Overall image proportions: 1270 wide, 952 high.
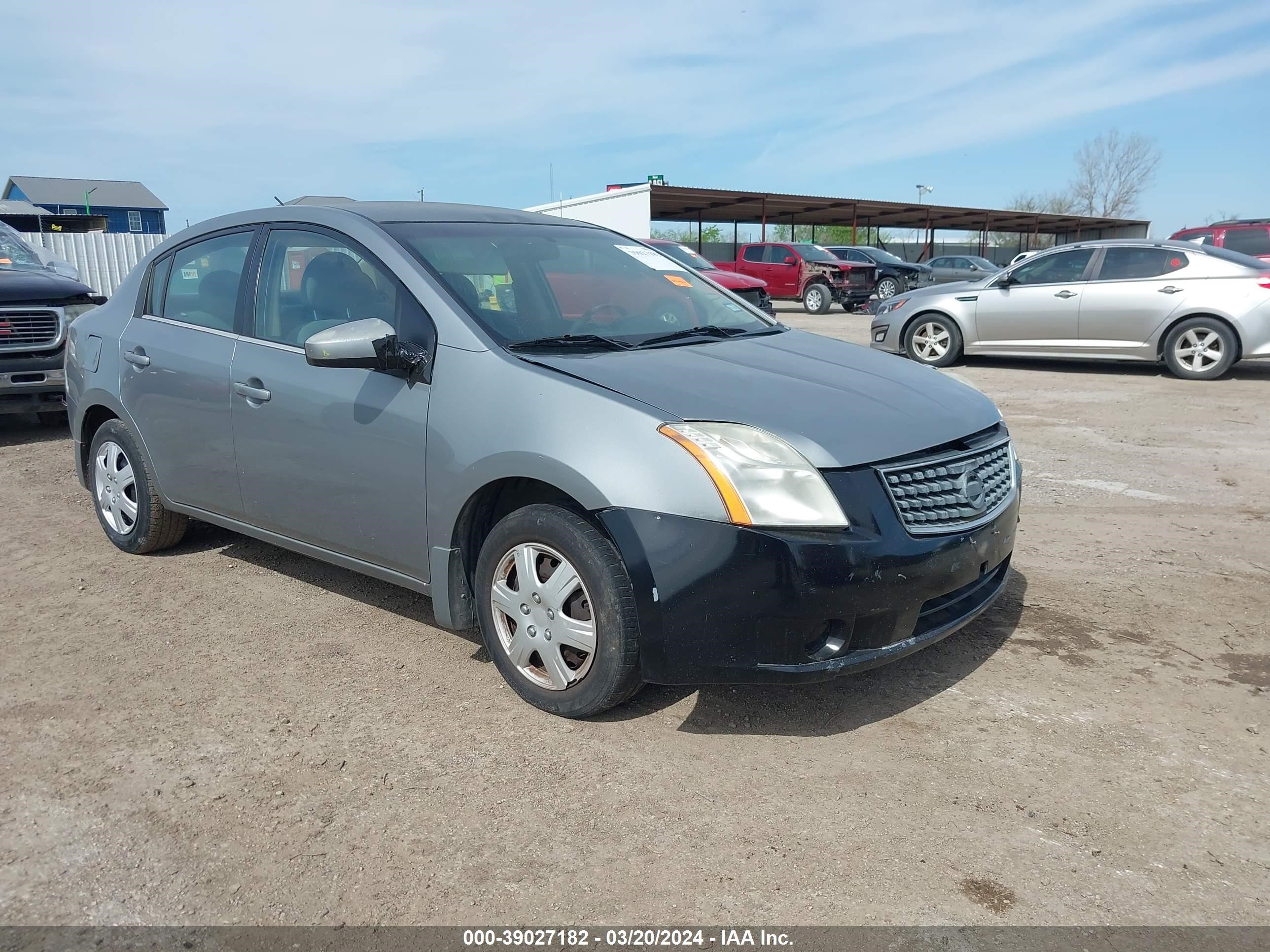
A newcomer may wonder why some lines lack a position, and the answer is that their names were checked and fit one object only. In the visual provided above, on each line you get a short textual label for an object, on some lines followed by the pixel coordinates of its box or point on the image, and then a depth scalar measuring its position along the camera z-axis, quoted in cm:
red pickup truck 2348
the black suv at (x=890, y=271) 2464
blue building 6794
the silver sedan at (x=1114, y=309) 1043
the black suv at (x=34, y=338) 802
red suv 1454
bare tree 6762
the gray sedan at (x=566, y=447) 283
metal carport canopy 3234
